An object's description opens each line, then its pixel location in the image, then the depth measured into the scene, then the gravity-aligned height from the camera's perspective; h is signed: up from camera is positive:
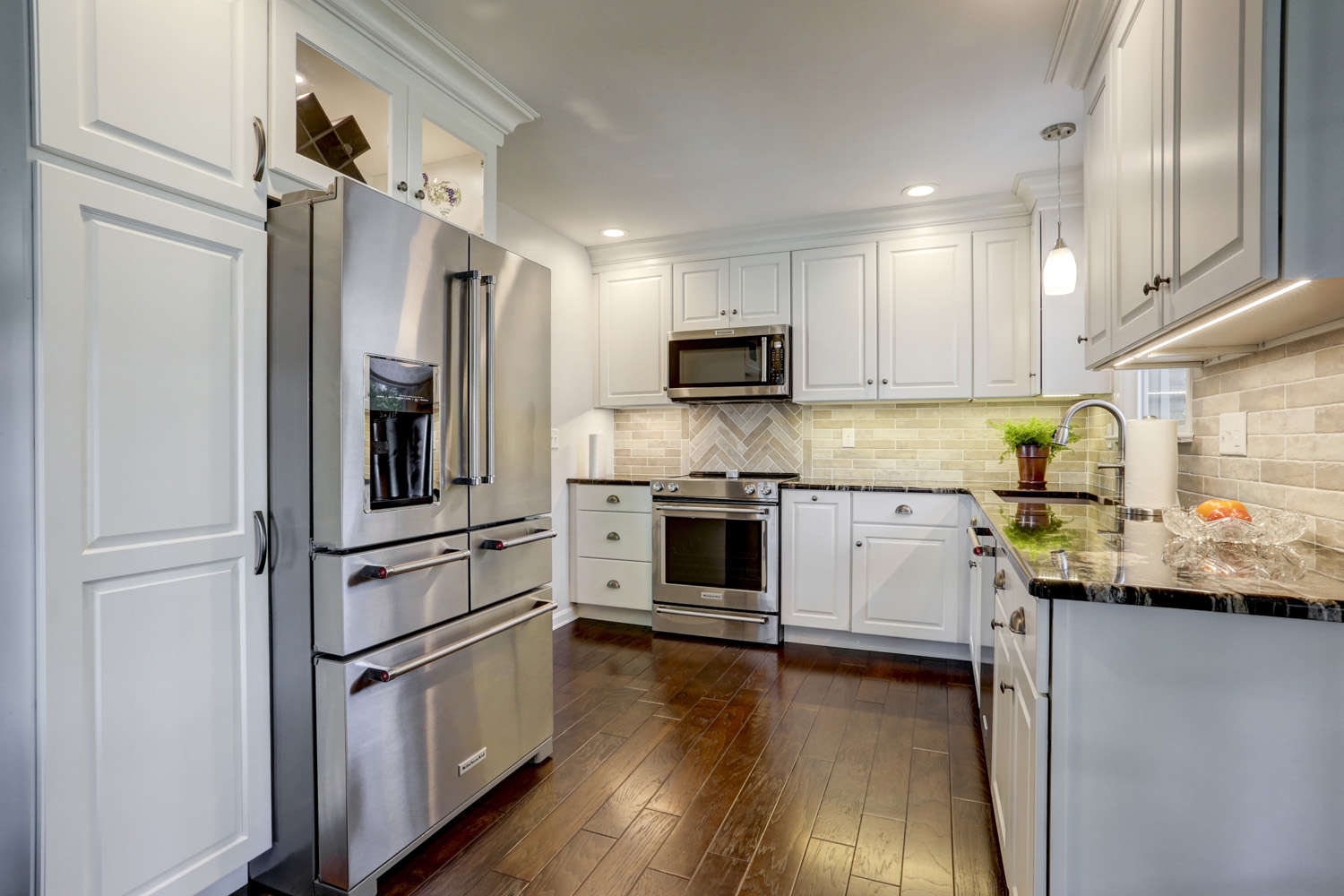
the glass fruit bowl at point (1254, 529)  1.24 -0.16
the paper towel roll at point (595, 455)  4.21 -0.08
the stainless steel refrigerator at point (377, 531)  1.57 -0.23
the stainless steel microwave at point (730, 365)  3.86 +0.46
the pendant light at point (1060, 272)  2.35 +0.60
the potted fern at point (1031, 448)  3.15 -0.02
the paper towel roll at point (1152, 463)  1.98 -0.06
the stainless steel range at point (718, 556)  3.65 -0.64
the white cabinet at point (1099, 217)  1.85 +0.67
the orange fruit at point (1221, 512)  1.40 -0.14
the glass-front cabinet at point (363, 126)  1.69 +0.94
